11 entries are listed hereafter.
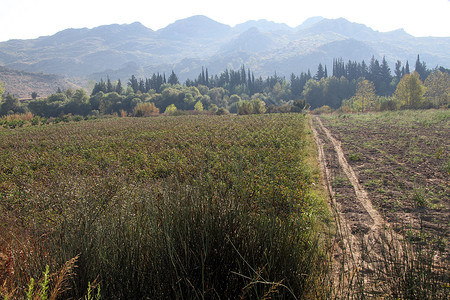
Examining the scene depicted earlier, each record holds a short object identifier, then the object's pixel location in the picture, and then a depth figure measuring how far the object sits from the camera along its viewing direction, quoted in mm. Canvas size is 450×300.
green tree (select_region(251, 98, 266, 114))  67138
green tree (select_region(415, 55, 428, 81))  108256
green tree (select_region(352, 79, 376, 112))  76750
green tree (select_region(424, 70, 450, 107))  74688
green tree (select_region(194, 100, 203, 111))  90650
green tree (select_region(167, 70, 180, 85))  136125
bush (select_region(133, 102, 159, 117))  74750
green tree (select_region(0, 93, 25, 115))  77625
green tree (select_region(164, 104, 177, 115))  79038
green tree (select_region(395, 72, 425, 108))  62938
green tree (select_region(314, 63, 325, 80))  132625
